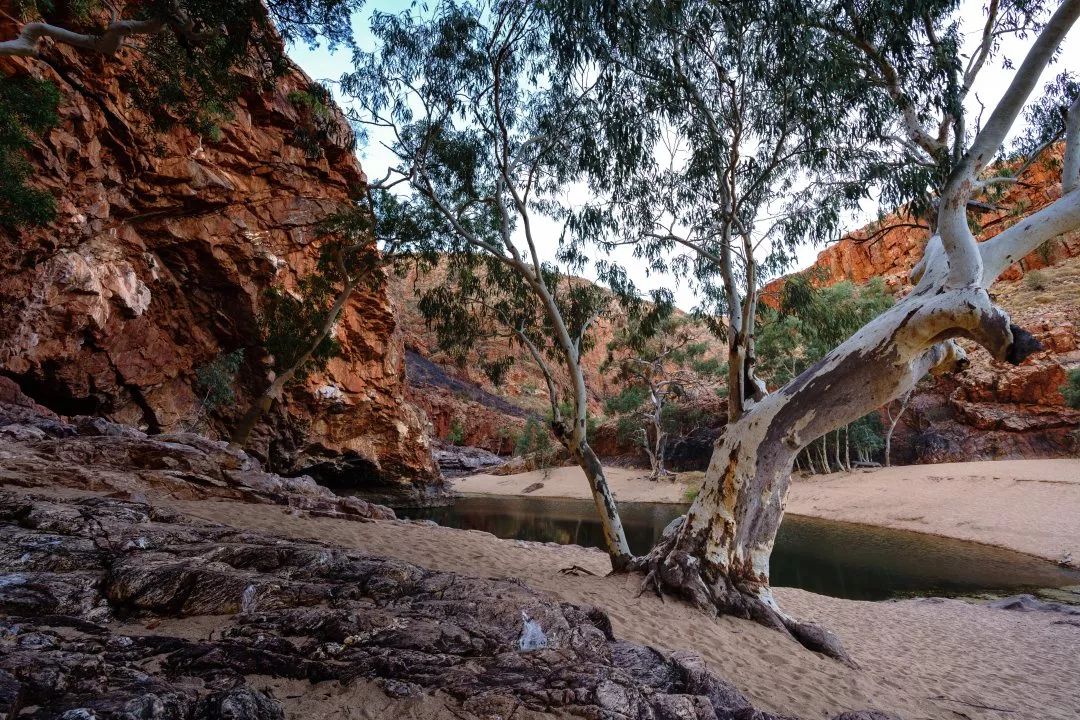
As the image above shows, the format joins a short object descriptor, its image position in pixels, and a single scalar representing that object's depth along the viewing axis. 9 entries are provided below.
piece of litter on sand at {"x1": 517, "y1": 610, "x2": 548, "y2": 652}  3.08
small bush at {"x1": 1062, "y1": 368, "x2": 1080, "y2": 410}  19.70
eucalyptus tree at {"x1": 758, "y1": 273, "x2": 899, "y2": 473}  24.05
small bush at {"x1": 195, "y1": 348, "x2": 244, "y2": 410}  15.74
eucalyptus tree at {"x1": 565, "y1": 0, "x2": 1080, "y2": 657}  4.81
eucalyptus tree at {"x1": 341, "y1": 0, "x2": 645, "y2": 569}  7.25
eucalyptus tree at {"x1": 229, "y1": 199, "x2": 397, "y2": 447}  11.95
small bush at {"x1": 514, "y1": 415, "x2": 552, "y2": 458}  36.28
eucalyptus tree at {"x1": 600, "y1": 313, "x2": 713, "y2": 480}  24.22
